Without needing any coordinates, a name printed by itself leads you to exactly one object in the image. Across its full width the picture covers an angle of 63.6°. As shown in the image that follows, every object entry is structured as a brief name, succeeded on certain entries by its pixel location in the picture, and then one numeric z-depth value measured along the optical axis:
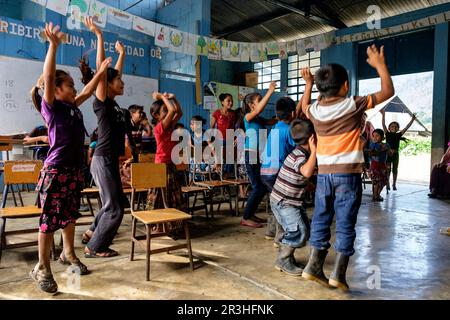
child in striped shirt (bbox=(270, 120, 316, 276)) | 2.63
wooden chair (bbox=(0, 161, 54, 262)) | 2.80
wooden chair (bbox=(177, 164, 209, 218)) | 4.16
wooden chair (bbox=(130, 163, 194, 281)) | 2.62
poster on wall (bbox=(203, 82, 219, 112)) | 8.57
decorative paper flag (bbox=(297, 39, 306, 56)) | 8.34
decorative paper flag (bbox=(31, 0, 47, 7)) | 4.57
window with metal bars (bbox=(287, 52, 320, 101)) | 11.35
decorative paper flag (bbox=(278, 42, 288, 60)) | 8.45
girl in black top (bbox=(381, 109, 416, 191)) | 7.53
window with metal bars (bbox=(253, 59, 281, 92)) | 12.45
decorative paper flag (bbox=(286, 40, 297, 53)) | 8.38
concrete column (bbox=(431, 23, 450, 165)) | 8.07
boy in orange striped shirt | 2.17
